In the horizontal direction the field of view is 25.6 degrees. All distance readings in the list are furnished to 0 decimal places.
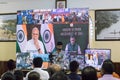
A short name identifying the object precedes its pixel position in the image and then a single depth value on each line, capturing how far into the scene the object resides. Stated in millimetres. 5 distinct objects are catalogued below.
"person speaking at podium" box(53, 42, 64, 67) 6843
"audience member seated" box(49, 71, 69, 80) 2365
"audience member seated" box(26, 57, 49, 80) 4137
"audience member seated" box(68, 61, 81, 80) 4051
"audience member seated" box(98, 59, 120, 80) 3391
